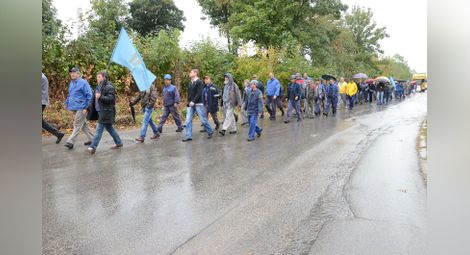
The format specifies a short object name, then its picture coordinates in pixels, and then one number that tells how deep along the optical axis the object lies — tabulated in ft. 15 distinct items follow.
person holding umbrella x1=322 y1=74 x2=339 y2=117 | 55.16
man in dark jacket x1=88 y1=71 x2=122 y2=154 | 25.27
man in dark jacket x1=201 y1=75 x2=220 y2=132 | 34.83
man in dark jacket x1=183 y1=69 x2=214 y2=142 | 31.40
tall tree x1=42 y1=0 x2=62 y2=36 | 31.58
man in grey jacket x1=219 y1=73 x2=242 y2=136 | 33.94
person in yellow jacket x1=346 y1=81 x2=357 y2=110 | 64.34
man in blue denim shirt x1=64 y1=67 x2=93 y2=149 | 26.11
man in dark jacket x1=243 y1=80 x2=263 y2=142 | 31.86
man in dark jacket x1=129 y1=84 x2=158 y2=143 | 30.55
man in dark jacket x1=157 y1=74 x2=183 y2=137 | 32.96
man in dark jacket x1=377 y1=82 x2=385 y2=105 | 73.56
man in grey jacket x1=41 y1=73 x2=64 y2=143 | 27.48
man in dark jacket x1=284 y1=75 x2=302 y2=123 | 46.39
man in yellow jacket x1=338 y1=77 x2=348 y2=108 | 62.77
